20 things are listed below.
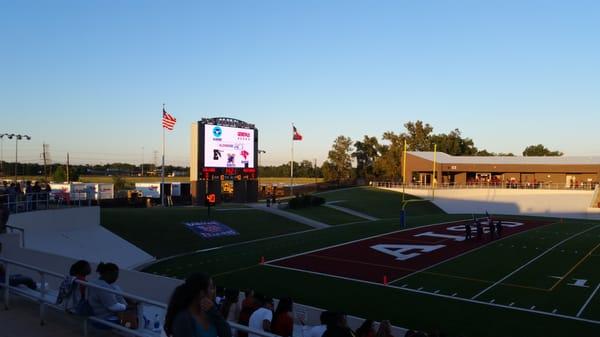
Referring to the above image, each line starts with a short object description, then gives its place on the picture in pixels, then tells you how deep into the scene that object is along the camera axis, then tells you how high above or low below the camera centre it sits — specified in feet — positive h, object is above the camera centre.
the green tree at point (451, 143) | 346.76 +20.88
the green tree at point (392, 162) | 290.62 +6.60
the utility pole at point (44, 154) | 304.28 +10.91
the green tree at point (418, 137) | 329.72 +23.93
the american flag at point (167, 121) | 143.64 +14.51
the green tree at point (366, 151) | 341.21 +14.85
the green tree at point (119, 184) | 248.44 -5.87
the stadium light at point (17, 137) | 146.57 +10.26
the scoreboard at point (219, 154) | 145.28 +5.40
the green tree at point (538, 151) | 435.12 +19.93
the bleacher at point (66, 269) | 23.31 -8.16
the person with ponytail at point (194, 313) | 13.35 -3.73
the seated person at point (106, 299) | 22.48 -5.62
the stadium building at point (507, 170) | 226.17 +1.71
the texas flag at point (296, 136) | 191.52 +13.92
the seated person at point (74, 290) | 23.84 -5.56
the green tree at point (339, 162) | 319.68 +7.01
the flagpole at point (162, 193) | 149.79 -6.15
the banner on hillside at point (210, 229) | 107.10 -12.25
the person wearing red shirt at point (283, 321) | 26.43 -7.70
